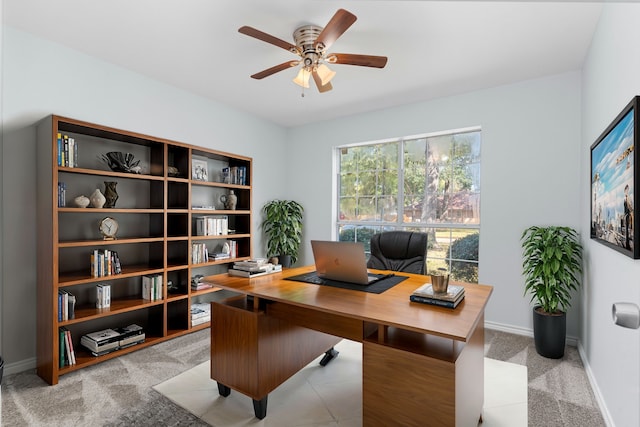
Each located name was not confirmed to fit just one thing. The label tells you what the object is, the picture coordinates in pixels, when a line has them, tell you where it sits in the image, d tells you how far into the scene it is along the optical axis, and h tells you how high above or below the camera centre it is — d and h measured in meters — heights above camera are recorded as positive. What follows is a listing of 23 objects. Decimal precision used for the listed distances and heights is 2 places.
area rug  1.94 -1.26
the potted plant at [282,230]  4.51 -0.29
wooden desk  1.37 -0.68
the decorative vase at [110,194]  2.85 +0.13
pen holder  1.63 -0.37
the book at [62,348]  2.44 -1.06
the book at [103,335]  2.66 -1.08
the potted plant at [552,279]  2.71 -0.59
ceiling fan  2.04 +1.10
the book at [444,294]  1.59 -0.43
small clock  2.79 -0.17
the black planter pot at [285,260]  4.48 -0.70
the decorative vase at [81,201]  2.60 +0.06
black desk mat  1.93 -0.47
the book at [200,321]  3.35 -1.18
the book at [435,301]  1.56 -0.45
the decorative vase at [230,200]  3.92 +0.11
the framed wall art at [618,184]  1.40 +0.14
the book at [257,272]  2.30 -0.46
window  3.72 +0.23
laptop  1.95 -0.33
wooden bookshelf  2.41 -0.23
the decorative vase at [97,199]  2.71 +0.08
